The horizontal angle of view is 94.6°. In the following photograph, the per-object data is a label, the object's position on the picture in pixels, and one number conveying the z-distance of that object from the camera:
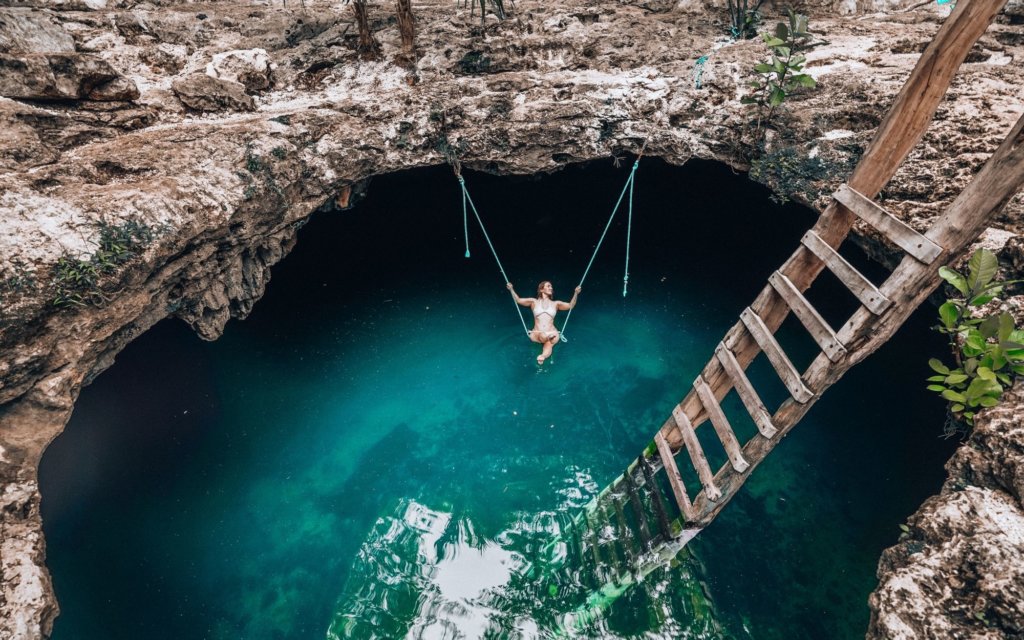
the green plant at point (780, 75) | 4.39
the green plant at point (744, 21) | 5.93
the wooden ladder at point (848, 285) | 2.80
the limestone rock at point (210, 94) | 4.80
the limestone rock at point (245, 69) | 5.40
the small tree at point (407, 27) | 5.38
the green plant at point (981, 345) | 2.77
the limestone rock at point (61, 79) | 3.89
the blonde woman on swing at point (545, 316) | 6.75
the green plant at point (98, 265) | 3.23
